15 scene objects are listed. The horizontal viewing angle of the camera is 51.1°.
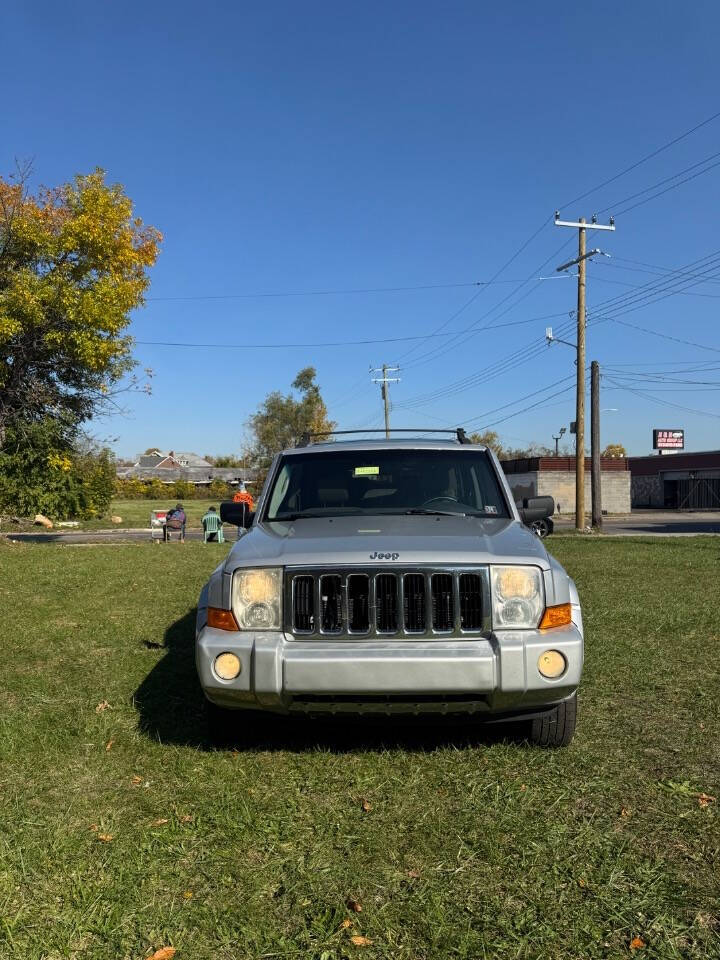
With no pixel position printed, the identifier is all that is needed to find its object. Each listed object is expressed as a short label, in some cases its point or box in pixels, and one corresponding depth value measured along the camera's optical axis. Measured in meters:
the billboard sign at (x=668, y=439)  73.00
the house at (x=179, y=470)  97.62
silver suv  3.46
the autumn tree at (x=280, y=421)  71.69
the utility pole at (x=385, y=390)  57.88
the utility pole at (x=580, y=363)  27.98
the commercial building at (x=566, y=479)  48.91
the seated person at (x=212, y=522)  20.40
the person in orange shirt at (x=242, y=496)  19.72
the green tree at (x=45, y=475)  17.50
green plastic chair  20.56
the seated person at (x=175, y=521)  23.80
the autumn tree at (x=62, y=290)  16.33
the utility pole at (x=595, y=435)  29.77
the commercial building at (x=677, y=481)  57.81
